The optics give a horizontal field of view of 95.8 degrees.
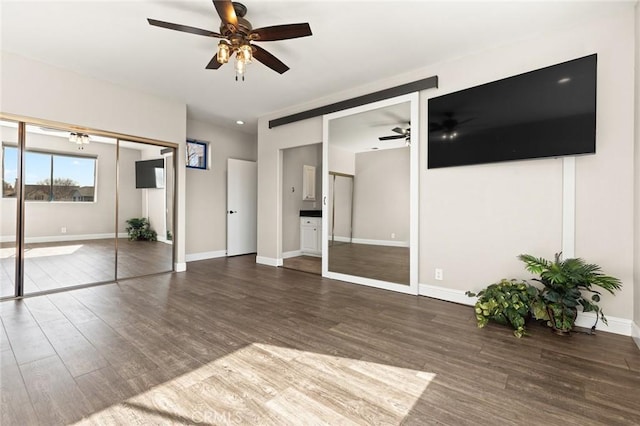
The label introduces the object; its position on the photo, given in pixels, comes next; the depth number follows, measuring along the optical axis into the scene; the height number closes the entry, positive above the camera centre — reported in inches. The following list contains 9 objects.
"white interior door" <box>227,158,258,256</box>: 244.4 +3.9
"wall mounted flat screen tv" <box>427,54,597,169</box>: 99.8 +37.7
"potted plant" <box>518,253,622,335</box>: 93.5 -25.1
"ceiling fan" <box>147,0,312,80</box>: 87.8 +58.3
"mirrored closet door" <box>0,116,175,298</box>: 132.6 +0.5
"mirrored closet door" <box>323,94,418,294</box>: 144.8 +10.1
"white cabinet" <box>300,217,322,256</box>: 228.4 -19.4
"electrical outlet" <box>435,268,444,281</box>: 134.6 -28.6
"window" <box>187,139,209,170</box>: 223.8 +44.5
